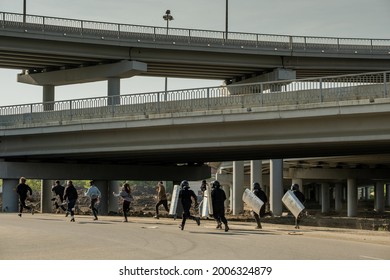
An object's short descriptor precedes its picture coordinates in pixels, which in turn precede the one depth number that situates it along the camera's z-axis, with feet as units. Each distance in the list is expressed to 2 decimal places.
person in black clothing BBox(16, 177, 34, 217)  103.45
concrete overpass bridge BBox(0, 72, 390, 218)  101.46
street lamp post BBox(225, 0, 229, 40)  228.84
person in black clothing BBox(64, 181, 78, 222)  97.50
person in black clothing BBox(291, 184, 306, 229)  85.49
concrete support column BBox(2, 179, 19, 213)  144.46
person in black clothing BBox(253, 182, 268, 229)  82.38
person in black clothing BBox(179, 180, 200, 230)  77.54
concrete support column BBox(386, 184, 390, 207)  414.29
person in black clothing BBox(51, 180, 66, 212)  113.60
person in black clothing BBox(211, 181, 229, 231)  75.20
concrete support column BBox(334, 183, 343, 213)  298.52
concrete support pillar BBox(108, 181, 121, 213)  184.96
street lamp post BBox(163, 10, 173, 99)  214.90
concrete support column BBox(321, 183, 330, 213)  295.48
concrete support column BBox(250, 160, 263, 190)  186.68
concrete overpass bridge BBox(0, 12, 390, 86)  158.51
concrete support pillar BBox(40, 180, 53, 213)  184.24
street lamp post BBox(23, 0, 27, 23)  201.72
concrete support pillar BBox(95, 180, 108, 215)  173.06
